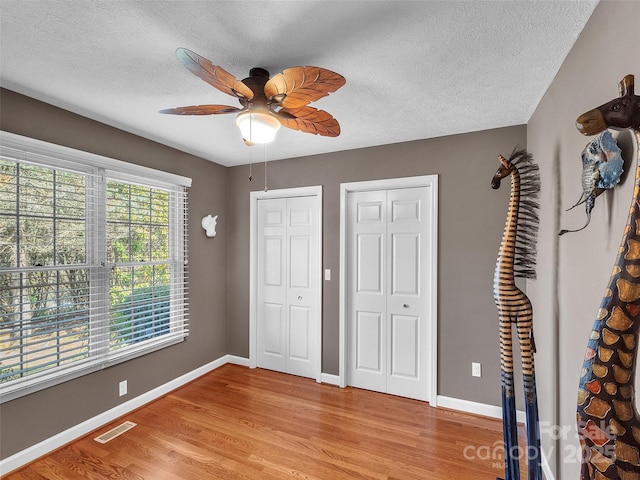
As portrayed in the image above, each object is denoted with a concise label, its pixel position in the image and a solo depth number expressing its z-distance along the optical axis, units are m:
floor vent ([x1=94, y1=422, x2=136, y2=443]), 2.39
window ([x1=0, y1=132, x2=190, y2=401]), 2.05
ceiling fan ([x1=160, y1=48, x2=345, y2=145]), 1.38
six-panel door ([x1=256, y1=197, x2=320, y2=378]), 3.51
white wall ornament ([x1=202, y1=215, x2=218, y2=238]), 3.57
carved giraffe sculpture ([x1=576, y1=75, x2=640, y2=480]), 0.67
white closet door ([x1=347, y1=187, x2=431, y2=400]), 3.01
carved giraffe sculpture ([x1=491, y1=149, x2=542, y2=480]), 1.50
